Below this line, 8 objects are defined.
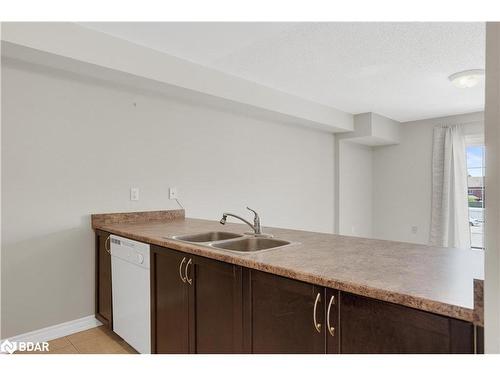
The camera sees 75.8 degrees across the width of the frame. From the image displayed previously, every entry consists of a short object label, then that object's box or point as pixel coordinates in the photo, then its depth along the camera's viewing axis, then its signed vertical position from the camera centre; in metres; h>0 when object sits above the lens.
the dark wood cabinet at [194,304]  1.46 -0.60
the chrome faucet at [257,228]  2.11 -0.28
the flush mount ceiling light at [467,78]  3.08 +1.06
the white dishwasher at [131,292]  1.98 -0.70
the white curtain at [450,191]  5.04 -0.10
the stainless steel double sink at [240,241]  1.91 -0.35
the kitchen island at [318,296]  0.94 -0.40
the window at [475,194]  5.06 -0.14
